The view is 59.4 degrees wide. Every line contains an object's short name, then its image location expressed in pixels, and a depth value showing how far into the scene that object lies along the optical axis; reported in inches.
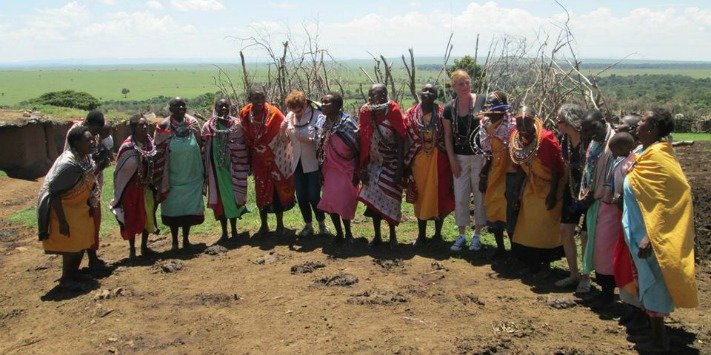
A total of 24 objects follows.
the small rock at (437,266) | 227.5
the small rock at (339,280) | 210.2
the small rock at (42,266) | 257.3
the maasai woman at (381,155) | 241.0
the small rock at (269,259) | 240.5
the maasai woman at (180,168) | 249.1
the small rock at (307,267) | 225.3
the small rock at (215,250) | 256.2
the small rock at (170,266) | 236.7
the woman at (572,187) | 193.5
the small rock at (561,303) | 190.4
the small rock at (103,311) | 197.8
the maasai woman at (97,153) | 227.3
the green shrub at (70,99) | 1062.4
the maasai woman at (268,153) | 262.1
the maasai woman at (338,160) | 247.6
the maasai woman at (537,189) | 204.7
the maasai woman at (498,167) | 222.3
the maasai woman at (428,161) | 241.4
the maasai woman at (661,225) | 153.0
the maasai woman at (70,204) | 210.8
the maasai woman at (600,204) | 179.6
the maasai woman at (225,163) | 259.4
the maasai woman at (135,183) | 243.4
